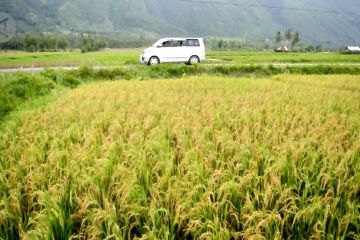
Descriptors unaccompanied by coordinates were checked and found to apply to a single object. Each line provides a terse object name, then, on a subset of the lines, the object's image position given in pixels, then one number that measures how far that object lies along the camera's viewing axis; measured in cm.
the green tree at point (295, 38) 11731
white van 2778
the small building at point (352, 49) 9360
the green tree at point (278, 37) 12492
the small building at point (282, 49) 8862
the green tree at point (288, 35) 12245
